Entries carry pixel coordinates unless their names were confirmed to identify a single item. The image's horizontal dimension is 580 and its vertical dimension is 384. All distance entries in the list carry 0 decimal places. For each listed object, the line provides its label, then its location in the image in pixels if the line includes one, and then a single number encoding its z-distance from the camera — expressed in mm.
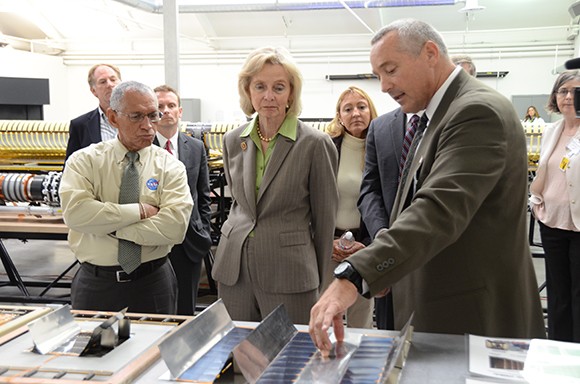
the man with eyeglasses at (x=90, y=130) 2959
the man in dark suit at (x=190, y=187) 3055
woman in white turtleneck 2967
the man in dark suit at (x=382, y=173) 2434
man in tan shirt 2053
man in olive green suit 1258
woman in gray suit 2070
